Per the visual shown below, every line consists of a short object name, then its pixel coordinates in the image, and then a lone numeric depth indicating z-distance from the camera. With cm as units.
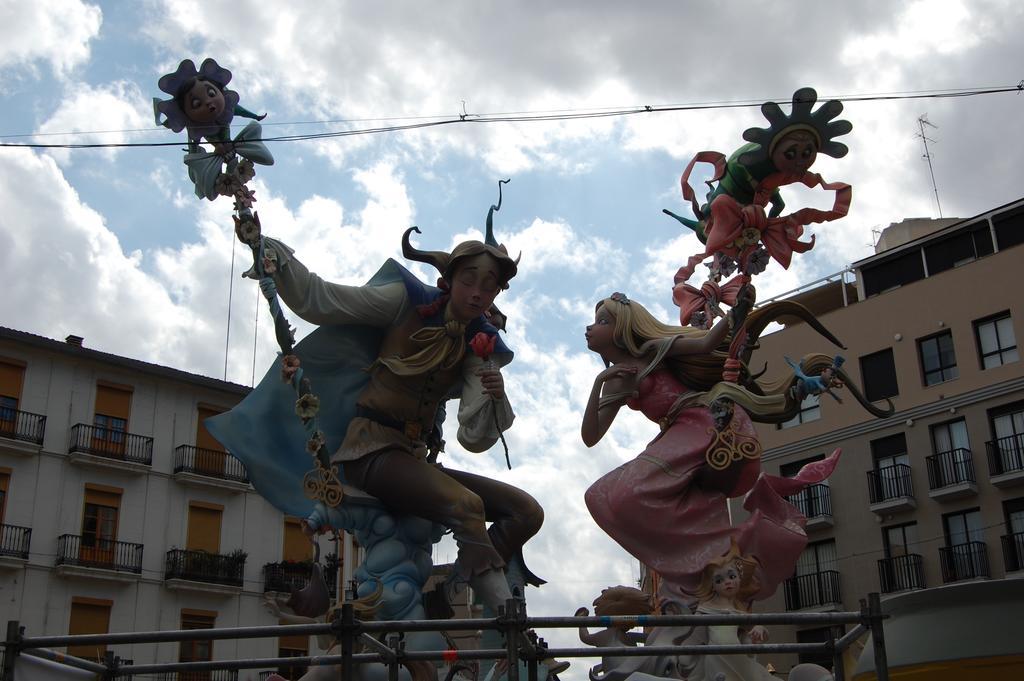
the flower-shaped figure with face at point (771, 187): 894
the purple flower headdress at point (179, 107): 869
